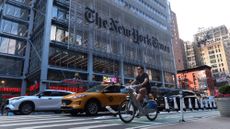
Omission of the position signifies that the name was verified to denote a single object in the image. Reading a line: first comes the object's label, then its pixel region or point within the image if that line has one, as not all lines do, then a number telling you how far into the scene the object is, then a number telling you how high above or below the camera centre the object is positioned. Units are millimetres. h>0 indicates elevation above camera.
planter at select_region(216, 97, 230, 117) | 6724 -805
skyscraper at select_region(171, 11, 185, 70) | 79360 +22720
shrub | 6870 -92
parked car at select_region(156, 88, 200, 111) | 10716 -875
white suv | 10001 -723
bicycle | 5097 -608
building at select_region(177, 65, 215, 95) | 61321 +4472
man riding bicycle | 5410 +199
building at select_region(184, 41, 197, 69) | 94384 +19814
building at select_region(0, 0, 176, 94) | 24720 +8842
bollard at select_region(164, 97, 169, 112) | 10265 -1093
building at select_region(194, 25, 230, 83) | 86050 +19794
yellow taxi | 7409 -474
